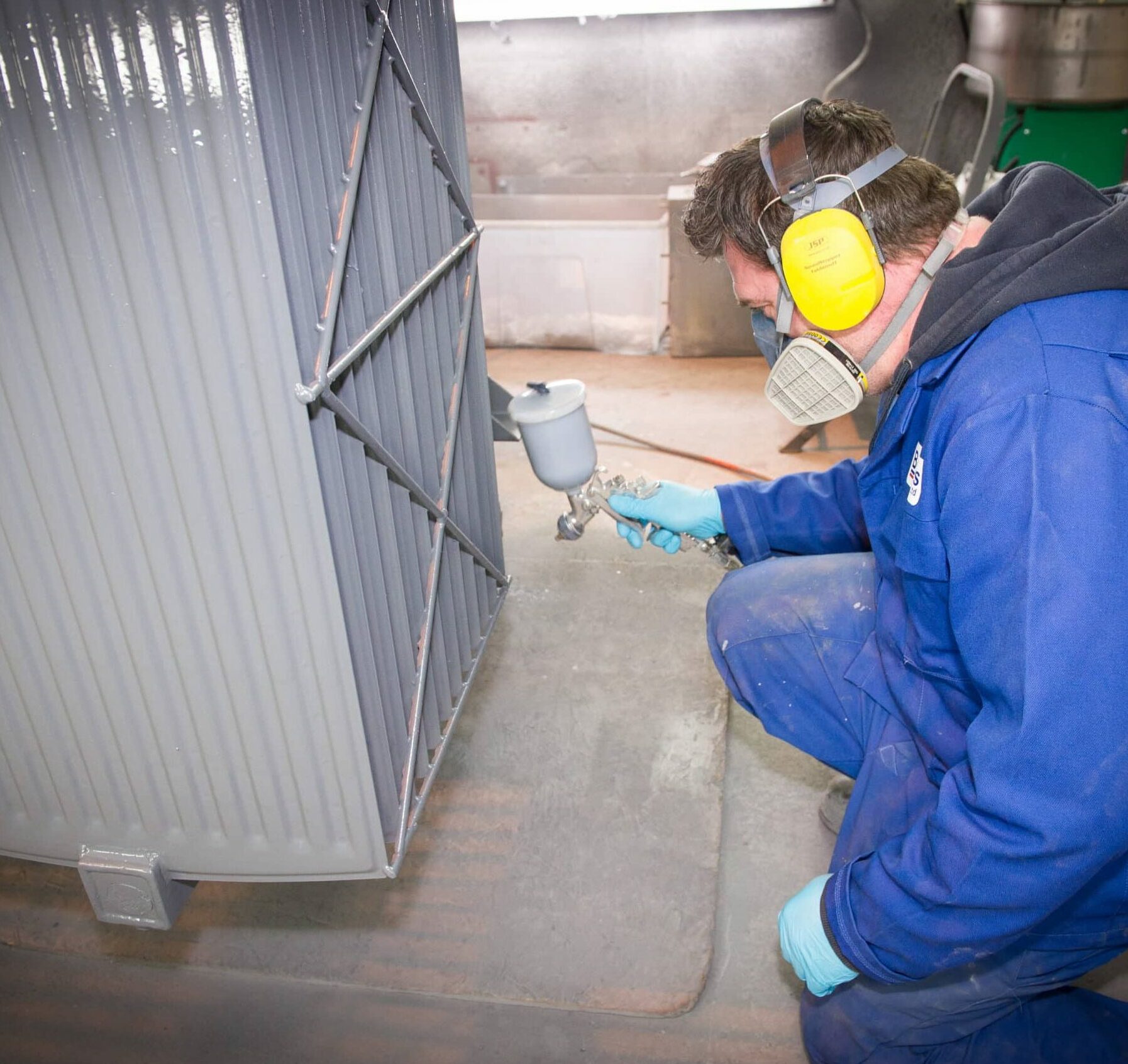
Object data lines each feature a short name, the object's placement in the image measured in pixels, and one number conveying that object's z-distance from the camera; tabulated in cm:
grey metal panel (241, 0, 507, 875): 142
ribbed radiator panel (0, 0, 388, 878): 125
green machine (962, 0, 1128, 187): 440
